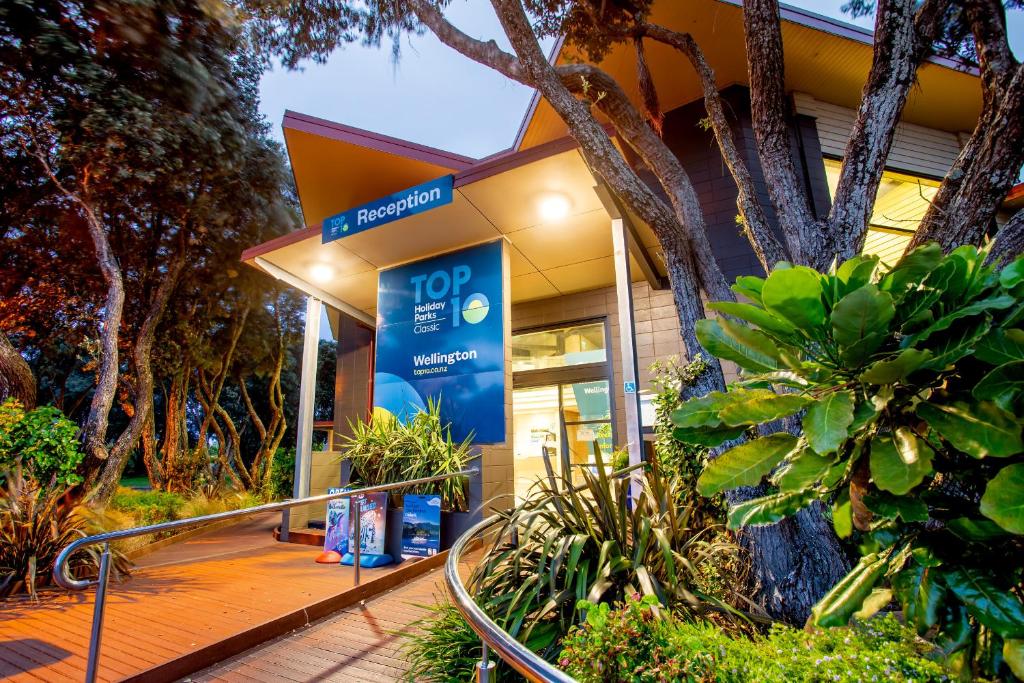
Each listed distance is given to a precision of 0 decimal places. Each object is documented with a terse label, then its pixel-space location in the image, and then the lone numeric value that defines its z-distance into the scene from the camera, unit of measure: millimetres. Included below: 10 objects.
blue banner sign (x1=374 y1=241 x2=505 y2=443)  6613
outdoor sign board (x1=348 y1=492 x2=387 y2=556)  5066
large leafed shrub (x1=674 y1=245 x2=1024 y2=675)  898
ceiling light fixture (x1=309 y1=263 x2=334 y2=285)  7785
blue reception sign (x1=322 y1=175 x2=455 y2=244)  5859
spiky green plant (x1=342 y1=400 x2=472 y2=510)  5637
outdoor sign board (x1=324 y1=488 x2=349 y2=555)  5414
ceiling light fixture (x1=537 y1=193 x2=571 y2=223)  5832
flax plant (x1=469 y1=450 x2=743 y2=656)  2482
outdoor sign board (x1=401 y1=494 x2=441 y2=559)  5004
